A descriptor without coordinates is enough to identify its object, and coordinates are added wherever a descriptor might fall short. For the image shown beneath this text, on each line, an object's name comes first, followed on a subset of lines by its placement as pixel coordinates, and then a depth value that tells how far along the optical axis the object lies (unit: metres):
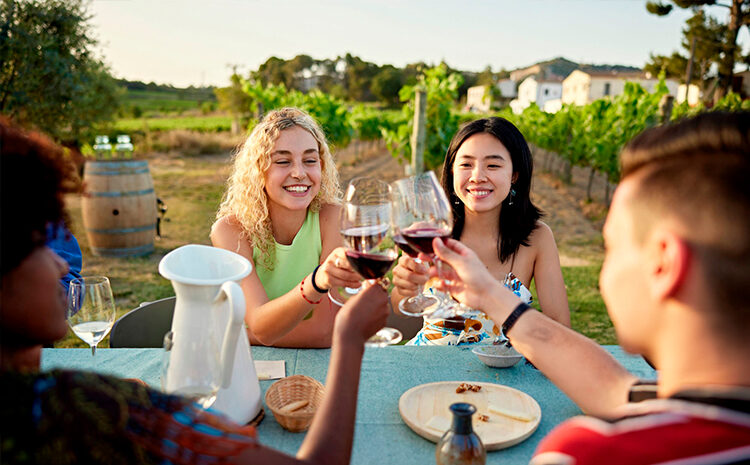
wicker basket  1.65
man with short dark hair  0.81
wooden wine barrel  7.77
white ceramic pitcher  1.41
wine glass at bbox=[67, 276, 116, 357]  1.89
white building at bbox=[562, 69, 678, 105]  74.25
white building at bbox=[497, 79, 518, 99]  104.06
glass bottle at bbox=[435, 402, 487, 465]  1.38
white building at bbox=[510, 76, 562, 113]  86.31
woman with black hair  2.82
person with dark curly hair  0.84
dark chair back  2.63
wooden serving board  1.62
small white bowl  2.10
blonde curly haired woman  2.84
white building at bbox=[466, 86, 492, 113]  88.89
